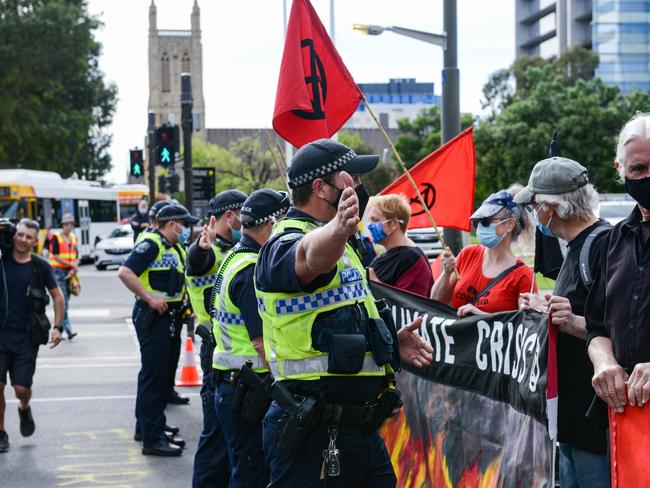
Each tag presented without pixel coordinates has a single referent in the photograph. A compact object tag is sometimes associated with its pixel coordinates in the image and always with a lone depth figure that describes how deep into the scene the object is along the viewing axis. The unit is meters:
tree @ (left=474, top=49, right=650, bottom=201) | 52.03
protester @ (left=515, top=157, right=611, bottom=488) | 4.13
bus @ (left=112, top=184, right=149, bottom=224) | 53.88
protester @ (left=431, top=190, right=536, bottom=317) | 5.71
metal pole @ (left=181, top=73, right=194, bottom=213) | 17.58
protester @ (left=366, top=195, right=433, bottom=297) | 6.83
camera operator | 8.56
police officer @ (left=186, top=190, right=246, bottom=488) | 6.09
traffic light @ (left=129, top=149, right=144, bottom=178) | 28.00
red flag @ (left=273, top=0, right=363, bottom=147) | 6.78
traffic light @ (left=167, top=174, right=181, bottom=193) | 23.28
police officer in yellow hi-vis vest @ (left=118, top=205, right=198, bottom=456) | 8.29
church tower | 139.88
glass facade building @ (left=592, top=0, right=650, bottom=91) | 89.06
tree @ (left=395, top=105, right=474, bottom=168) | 69.38
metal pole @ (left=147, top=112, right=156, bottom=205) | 28.91
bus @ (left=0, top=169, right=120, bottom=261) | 35.44
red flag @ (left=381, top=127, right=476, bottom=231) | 7.58
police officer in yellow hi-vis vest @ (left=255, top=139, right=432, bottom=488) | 3.93
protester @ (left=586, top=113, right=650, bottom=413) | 3.40
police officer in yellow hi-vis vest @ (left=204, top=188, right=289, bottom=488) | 5.32
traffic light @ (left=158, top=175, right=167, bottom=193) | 23.45
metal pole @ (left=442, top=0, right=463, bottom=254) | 11.23
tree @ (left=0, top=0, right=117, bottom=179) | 44.31
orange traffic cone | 11.73
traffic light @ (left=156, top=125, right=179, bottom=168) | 18.95
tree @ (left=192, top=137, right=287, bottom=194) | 75.69
